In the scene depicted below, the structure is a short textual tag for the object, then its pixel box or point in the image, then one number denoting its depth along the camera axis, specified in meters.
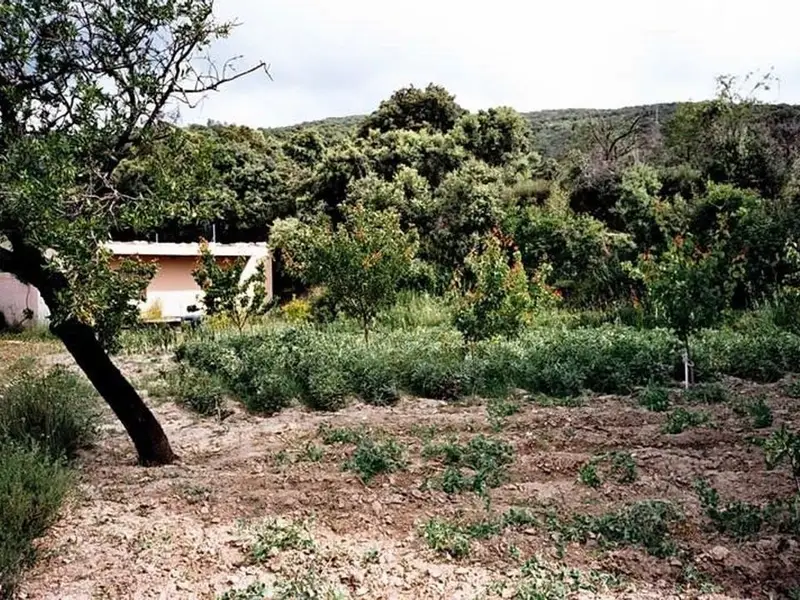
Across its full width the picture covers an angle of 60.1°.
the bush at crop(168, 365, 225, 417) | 6.38
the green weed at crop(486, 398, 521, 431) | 5.47
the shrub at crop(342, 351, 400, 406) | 6.61
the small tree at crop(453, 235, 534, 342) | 8.01
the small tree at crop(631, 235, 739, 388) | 6.75
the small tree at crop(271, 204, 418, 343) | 9.36
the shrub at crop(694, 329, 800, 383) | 7.29
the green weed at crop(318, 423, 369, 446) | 4.98
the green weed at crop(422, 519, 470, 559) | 3.19
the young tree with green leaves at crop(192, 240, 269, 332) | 9.83
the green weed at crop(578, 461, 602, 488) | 3.96
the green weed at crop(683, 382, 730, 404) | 6.15
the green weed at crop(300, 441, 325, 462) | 4.55
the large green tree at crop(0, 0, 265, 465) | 3.41
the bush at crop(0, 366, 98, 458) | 4.64
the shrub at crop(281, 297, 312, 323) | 13.72
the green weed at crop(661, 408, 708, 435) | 5.06
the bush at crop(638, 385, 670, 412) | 5.88
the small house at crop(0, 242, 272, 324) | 16.00
